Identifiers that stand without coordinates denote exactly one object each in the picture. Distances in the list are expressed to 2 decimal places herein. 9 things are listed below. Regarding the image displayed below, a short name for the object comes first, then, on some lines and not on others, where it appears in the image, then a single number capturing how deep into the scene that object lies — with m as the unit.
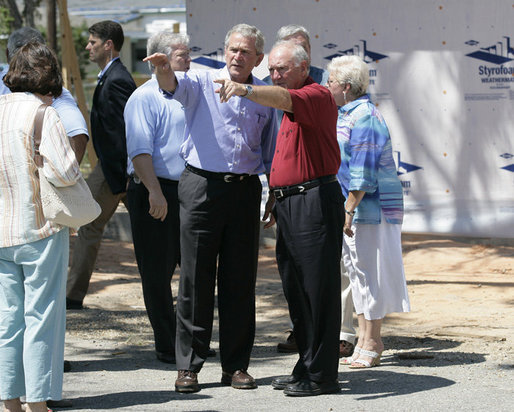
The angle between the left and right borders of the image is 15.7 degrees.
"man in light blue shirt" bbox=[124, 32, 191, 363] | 11.88
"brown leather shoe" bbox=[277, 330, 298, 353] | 13.13
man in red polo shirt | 10.09
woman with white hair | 11.58
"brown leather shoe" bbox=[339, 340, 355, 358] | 12.77
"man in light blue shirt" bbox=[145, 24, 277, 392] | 10.49
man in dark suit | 14.47
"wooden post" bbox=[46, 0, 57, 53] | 36.27
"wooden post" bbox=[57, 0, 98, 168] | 24.92
